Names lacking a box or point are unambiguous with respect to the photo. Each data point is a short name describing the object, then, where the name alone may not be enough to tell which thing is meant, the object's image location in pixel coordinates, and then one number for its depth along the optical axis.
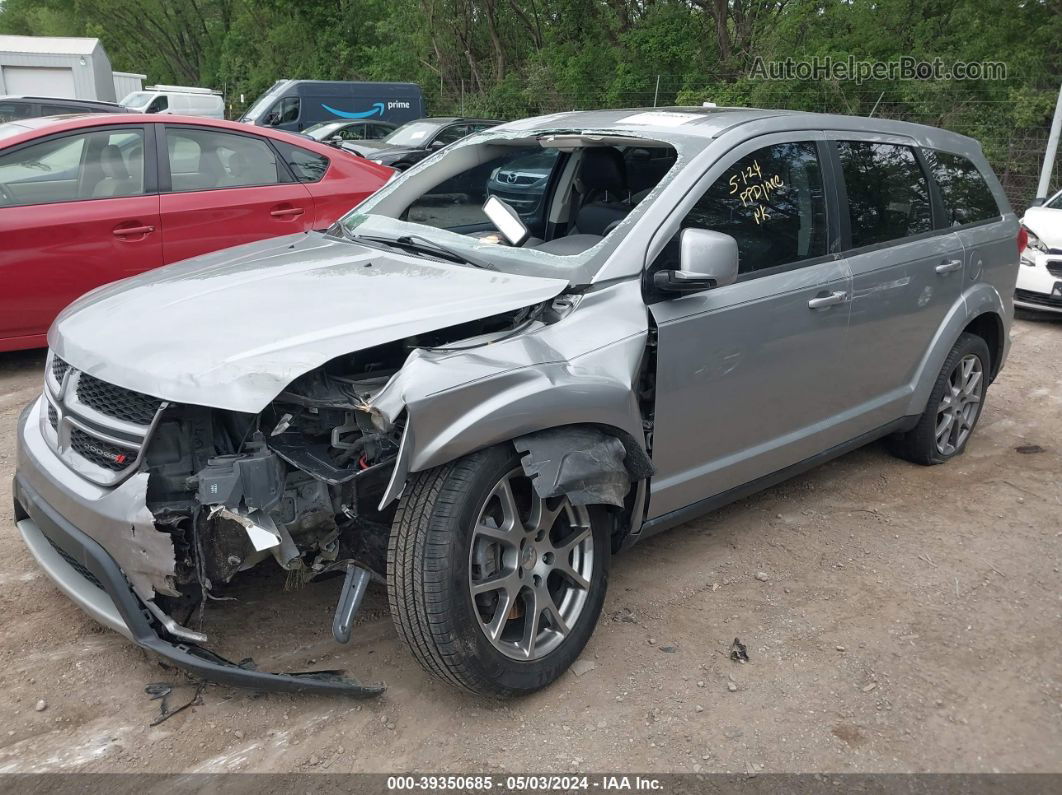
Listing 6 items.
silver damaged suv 2.63
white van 22.30
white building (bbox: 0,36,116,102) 22.58
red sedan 5.66
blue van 19.75
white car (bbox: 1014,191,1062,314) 8.37
